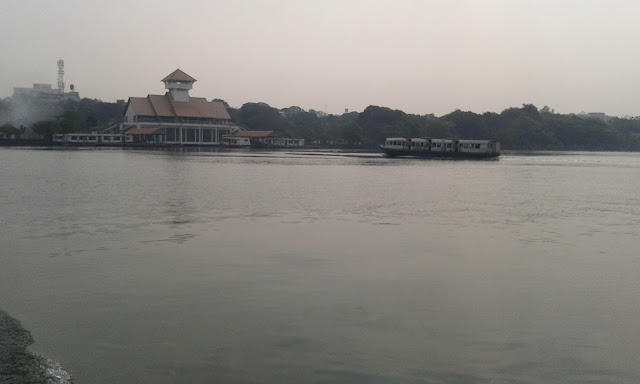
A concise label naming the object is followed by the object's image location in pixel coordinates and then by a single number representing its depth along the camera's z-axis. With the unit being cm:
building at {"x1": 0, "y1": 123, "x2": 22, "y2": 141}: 7131
